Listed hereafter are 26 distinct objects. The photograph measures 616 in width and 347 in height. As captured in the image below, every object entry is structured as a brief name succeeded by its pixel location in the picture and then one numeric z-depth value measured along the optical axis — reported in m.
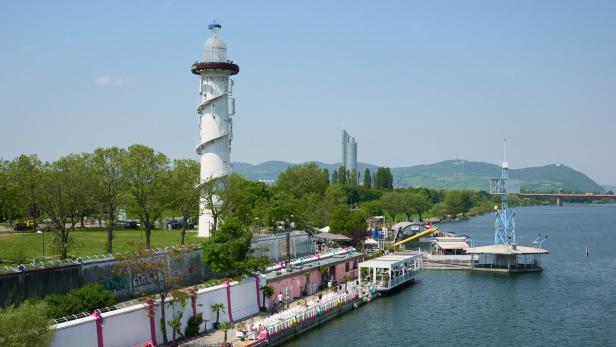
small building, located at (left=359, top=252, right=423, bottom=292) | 59.81
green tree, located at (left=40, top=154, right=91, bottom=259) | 55.06
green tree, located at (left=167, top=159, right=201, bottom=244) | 65.00
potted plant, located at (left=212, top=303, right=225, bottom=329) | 40.12
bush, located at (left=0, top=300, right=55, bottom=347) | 25.19
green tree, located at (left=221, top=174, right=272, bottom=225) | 66.44
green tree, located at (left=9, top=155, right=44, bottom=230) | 57.17
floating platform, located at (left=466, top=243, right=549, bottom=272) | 73.25
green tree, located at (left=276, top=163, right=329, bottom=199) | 127.69
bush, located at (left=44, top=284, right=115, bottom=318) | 32.25
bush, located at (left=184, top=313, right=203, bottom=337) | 37.97
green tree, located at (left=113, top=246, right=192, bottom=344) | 35.12
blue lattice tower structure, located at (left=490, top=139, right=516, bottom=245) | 84.15
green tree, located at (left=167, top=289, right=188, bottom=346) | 35.22
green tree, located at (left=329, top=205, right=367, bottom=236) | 84.57
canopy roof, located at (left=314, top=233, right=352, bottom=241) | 76.50
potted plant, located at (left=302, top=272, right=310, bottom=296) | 54.33
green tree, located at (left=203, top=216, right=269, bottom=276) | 44.62
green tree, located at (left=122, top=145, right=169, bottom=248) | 61.59
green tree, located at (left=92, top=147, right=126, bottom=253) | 61.71
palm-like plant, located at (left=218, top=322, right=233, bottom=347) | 35.94
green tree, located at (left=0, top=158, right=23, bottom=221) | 60.22
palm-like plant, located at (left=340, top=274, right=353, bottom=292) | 59.88
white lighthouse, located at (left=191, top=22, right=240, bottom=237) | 70.19
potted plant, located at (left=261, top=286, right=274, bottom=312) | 47.15
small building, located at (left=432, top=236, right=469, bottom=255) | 83.44
